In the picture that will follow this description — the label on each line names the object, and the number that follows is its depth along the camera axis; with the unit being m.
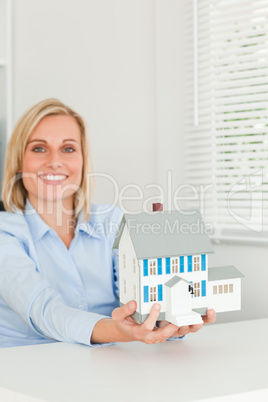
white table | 1.23
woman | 1.66
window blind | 1.76
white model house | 1.31
